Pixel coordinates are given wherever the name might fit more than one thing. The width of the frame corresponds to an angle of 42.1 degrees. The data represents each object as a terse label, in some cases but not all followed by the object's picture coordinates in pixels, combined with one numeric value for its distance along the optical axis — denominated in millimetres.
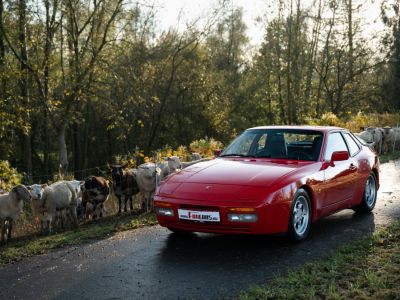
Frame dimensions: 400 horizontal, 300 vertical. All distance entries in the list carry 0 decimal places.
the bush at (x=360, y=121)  26069
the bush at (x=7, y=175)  15273
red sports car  6910
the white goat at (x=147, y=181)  12039
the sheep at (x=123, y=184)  12138
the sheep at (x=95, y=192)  11789
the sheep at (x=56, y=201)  10297
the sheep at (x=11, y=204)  9469
